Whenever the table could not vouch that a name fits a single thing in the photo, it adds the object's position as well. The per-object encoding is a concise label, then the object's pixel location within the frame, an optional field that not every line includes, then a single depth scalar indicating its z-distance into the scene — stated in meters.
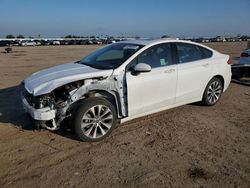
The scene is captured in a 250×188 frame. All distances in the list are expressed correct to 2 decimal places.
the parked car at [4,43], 42.64
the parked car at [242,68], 6.50
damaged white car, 3.04
